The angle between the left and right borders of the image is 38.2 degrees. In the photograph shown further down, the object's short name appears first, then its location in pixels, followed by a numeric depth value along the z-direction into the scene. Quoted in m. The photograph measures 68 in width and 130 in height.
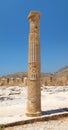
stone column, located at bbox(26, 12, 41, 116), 4.53
